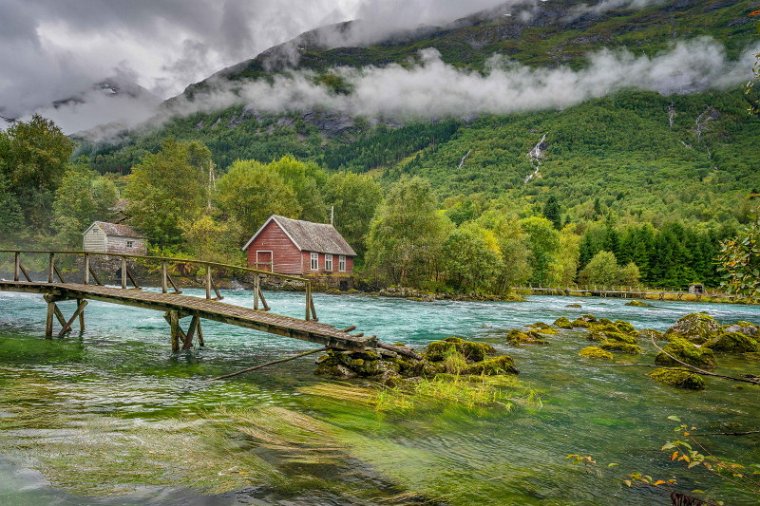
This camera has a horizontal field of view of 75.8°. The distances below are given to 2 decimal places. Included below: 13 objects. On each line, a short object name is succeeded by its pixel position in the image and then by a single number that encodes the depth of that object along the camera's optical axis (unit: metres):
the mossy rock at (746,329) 24.22
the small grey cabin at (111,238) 55.88
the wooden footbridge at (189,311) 13.67
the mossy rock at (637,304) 54.64
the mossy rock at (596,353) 17.48
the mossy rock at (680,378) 13.12
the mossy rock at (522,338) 20.38
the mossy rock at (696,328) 23.02
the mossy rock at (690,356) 15.89
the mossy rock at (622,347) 18.84
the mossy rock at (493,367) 13.66
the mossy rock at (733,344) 20.17
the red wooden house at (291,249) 58.00
